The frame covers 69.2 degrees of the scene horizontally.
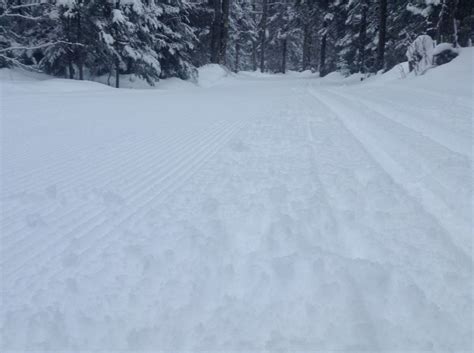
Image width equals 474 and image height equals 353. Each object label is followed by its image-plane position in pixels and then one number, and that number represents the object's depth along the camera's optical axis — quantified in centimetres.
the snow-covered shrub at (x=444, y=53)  945
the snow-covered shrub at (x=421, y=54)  988
